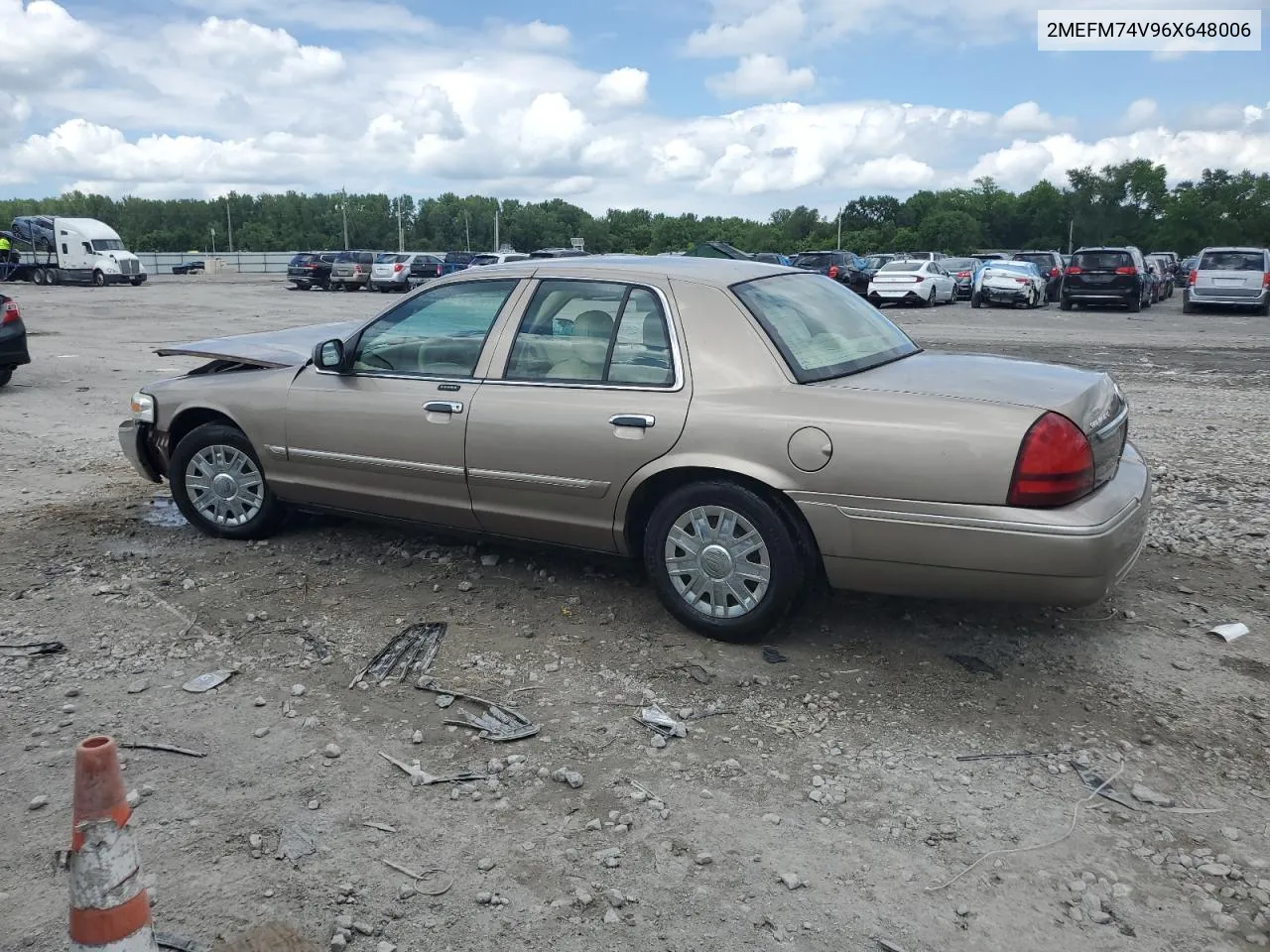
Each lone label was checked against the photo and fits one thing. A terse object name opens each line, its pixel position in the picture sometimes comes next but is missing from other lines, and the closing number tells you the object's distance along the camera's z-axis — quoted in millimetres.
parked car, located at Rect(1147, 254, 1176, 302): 33094
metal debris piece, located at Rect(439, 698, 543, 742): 3730
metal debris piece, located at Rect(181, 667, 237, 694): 4098
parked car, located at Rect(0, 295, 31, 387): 11562
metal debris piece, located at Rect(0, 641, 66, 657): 4395
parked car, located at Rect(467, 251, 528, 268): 34444
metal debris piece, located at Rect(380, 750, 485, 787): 3424
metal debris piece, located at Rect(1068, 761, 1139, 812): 3293
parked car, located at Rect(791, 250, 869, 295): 34062
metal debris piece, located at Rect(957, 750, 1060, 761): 3557
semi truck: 45531
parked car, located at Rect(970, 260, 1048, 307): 28719
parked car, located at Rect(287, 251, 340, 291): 41562
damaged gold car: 3895
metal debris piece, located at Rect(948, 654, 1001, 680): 4219
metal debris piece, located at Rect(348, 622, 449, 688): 4234
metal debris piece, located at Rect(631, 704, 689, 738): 3748
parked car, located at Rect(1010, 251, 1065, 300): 32812
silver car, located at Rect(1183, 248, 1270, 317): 25797
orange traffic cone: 2213
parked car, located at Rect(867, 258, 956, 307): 29125
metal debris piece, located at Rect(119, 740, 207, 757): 3607
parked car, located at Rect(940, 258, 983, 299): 34281
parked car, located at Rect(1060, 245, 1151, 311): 27094
